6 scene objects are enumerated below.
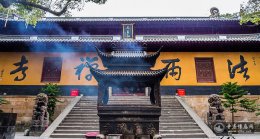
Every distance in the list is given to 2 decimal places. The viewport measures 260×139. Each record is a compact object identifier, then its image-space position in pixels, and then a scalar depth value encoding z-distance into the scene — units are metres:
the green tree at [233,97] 11.72
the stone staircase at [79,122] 9.36
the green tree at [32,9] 7.47
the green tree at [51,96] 12.30
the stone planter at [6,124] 6.14
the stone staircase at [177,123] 9.19
